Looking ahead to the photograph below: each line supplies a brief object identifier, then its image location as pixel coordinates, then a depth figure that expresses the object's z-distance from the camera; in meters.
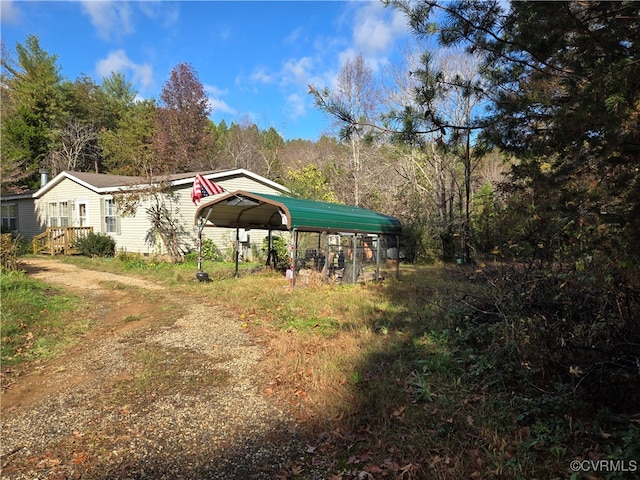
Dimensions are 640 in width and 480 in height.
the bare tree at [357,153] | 22.03
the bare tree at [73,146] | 33.06
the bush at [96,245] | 16.55
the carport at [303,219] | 9.72
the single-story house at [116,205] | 15.98
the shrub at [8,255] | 10.19
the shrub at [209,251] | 16.11
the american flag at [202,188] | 15.12
